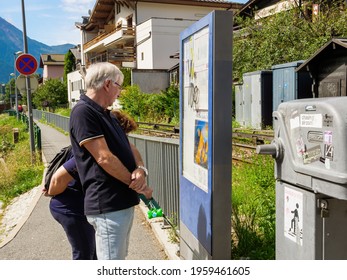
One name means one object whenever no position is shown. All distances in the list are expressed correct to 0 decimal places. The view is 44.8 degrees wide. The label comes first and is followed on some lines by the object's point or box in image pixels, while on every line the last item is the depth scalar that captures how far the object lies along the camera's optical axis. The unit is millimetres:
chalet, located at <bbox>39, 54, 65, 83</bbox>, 91188
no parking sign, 10961
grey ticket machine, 1996
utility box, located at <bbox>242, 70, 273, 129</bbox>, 16359
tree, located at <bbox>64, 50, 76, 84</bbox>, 70562
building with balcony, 31719
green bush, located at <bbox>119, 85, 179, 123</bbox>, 24625
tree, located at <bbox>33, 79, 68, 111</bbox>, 59344
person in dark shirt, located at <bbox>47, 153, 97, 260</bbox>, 3016
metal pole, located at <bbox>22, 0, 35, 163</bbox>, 11837
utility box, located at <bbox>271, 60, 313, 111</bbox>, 14711
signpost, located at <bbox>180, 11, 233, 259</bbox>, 2869
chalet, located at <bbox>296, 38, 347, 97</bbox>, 11836
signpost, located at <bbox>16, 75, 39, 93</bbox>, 11961
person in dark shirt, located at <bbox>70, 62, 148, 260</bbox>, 2566
